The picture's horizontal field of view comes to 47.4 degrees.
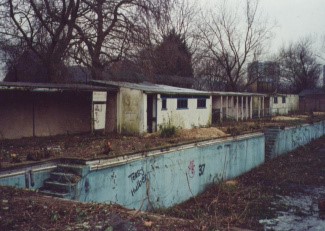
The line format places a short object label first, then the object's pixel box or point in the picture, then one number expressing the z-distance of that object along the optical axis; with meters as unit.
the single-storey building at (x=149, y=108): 18.41
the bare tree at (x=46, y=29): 18.31
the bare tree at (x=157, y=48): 19.70
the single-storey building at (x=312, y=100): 52.31
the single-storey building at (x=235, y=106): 29.77
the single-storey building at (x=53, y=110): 15.94
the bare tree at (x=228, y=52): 41.25
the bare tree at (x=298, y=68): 65.00
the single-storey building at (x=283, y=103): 41.34
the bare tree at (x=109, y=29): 19.23
